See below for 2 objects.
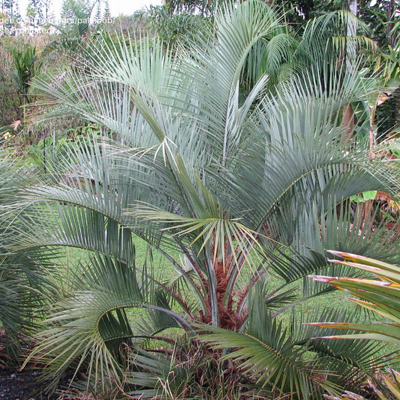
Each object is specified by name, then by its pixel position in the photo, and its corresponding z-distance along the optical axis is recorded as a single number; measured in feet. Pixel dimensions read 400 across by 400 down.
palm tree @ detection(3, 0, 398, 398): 7.82
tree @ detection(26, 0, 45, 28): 77.82
